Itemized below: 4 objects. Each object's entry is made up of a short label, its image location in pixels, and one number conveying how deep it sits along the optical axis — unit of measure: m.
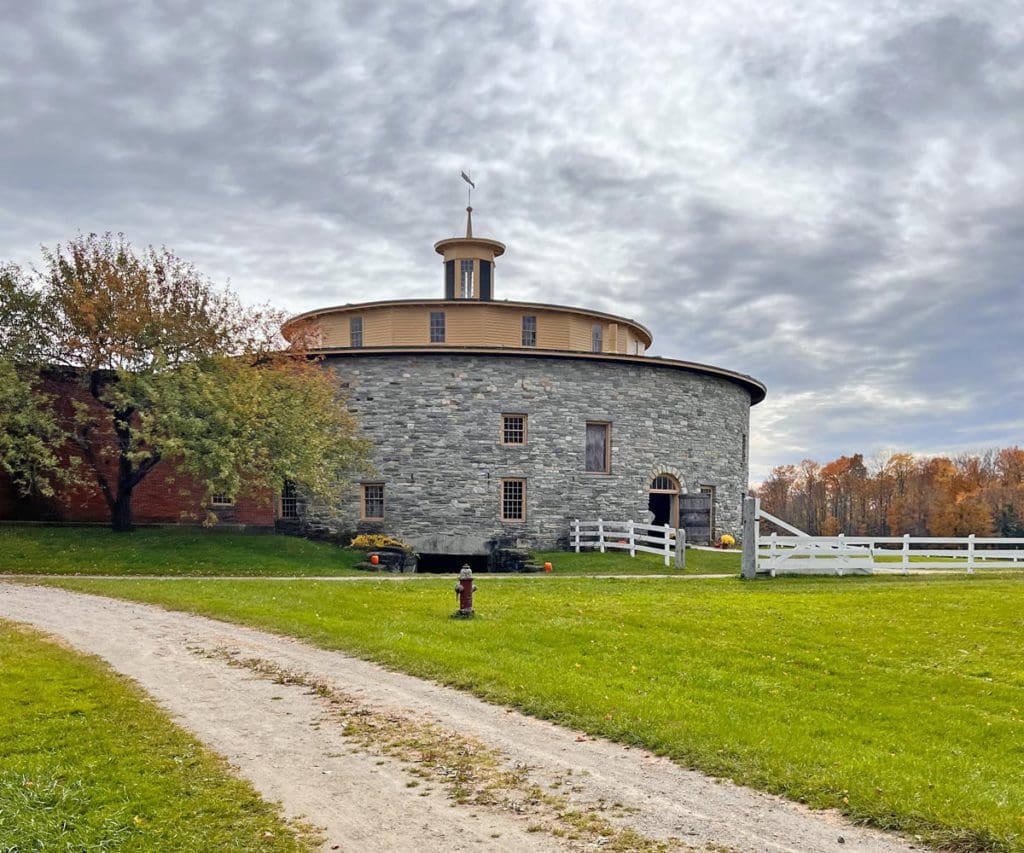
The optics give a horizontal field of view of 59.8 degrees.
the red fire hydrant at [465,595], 13.85
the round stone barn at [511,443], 29.53
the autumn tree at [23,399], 23.02
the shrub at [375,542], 27.59
